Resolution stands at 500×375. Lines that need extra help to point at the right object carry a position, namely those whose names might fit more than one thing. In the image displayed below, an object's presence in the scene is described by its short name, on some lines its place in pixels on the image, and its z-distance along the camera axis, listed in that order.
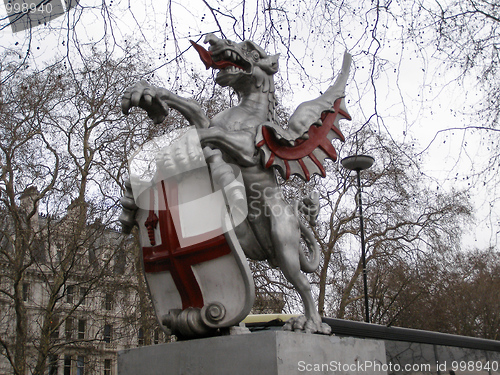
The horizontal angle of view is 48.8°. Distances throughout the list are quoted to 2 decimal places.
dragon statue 3.57
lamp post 9.41
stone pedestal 2.98
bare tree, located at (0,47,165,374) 12.81
